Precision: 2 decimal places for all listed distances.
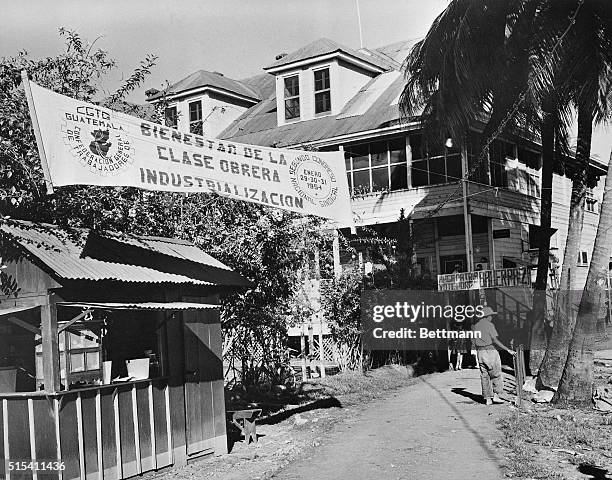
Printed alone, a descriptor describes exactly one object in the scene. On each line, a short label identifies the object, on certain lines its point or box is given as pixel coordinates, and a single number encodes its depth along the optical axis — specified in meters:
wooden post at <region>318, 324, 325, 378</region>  19.44
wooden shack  8.76
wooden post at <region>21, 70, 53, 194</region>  8.04
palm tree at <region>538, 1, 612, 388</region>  15.98
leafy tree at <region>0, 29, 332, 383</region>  10.08
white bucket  10.02
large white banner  8.36
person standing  14.69
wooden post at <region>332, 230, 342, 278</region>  19.62
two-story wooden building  25.12
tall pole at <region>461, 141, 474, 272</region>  23.80
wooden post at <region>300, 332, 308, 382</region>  18.52
